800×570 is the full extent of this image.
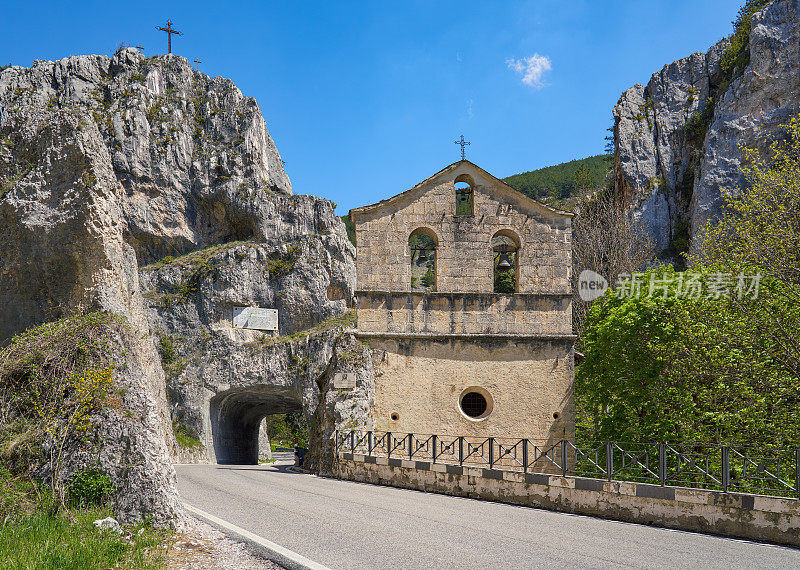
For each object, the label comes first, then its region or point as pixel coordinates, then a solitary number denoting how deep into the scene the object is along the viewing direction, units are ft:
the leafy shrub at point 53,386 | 24.91
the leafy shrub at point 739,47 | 127.54
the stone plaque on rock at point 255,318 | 135.23
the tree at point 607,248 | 110.01
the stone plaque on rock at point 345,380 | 53.03
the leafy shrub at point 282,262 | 143.02
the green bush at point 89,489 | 24.14
